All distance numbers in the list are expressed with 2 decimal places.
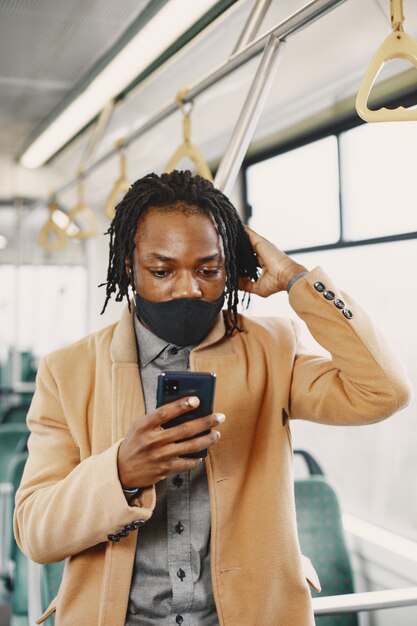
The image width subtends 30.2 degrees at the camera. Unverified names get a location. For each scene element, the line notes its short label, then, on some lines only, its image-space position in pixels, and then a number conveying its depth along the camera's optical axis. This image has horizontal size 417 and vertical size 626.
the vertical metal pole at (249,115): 1.87
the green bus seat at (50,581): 2.13
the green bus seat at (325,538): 2.49
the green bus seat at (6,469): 3.34
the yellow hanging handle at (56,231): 4.42
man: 1.31
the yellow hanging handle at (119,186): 3.05
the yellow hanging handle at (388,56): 1.41
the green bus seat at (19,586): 2.76
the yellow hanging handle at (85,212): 3.88
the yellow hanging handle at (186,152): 2.30
